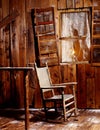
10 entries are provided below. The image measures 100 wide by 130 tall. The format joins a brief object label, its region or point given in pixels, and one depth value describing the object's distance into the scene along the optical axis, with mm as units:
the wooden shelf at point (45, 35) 5586
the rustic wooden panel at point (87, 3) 5461
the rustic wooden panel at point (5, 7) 5730
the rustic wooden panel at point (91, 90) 5562
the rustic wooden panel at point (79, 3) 5504
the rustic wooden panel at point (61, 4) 5559
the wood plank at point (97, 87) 5535
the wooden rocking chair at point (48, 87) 4652
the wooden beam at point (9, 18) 5715
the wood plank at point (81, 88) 5578
